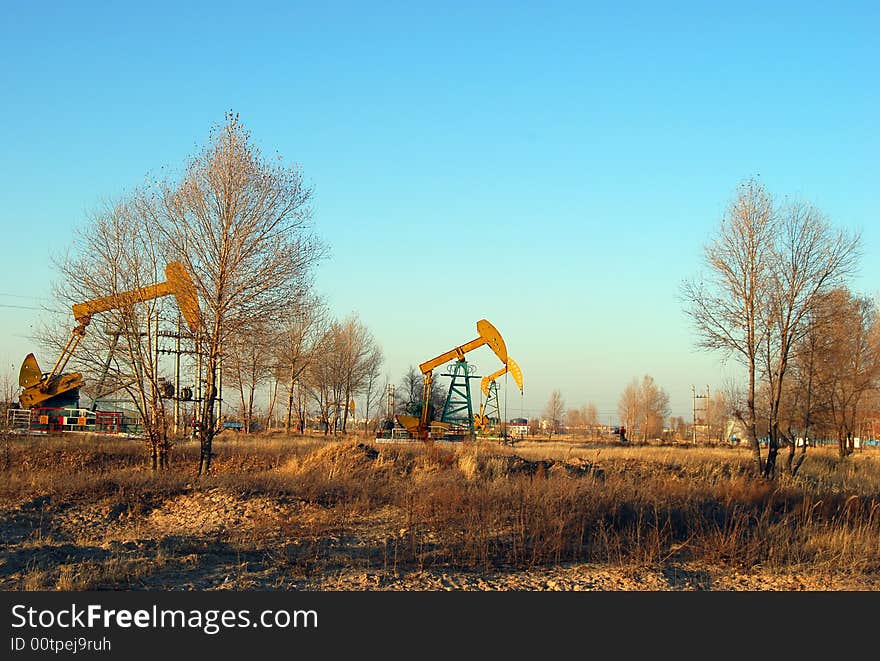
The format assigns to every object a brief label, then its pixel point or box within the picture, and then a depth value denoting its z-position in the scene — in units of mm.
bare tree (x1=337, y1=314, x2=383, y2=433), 55156
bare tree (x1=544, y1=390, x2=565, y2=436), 115244
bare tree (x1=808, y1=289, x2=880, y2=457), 27297
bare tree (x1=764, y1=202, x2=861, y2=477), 24266
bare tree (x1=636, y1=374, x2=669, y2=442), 101806
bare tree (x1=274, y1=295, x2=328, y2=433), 44938
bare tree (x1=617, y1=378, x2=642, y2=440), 102875
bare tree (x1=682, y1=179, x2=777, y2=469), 24000
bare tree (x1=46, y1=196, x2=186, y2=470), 19047
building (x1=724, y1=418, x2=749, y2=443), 66850
